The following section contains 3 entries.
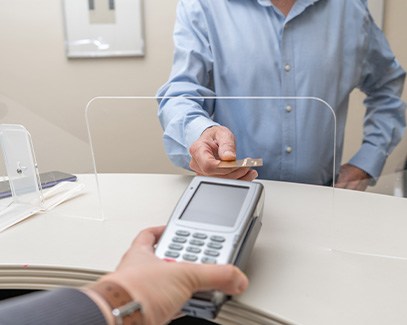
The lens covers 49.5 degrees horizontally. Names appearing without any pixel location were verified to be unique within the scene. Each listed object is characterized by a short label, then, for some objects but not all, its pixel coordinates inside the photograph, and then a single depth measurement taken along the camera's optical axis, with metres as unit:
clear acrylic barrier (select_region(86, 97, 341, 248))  0.78
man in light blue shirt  0.95
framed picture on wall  1.80
